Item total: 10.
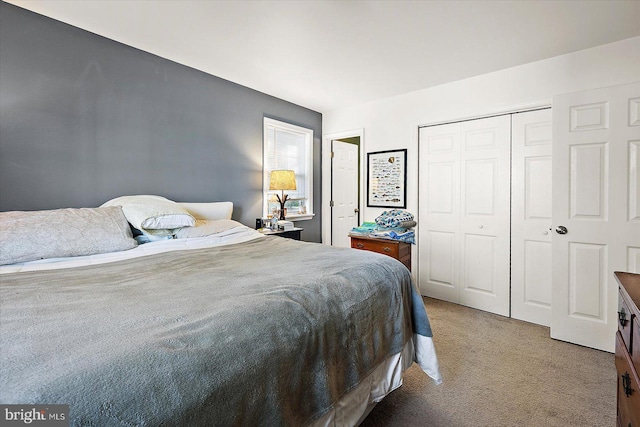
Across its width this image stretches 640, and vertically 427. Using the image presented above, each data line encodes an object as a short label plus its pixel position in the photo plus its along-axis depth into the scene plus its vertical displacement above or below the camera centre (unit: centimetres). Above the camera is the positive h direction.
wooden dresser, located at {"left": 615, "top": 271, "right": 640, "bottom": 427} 96 -52
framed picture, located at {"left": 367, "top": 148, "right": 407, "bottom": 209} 384 +40
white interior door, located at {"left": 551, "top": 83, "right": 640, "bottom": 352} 232 +1
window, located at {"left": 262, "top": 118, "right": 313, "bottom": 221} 389 +67
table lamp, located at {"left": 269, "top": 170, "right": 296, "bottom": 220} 365 +35
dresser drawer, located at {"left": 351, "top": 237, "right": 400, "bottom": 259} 299 -40
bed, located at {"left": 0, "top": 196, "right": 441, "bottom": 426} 64 -34
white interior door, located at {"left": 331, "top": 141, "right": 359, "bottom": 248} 466 +25
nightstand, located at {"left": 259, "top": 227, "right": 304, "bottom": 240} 341 -29
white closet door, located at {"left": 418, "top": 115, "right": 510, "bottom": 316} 315 -5
